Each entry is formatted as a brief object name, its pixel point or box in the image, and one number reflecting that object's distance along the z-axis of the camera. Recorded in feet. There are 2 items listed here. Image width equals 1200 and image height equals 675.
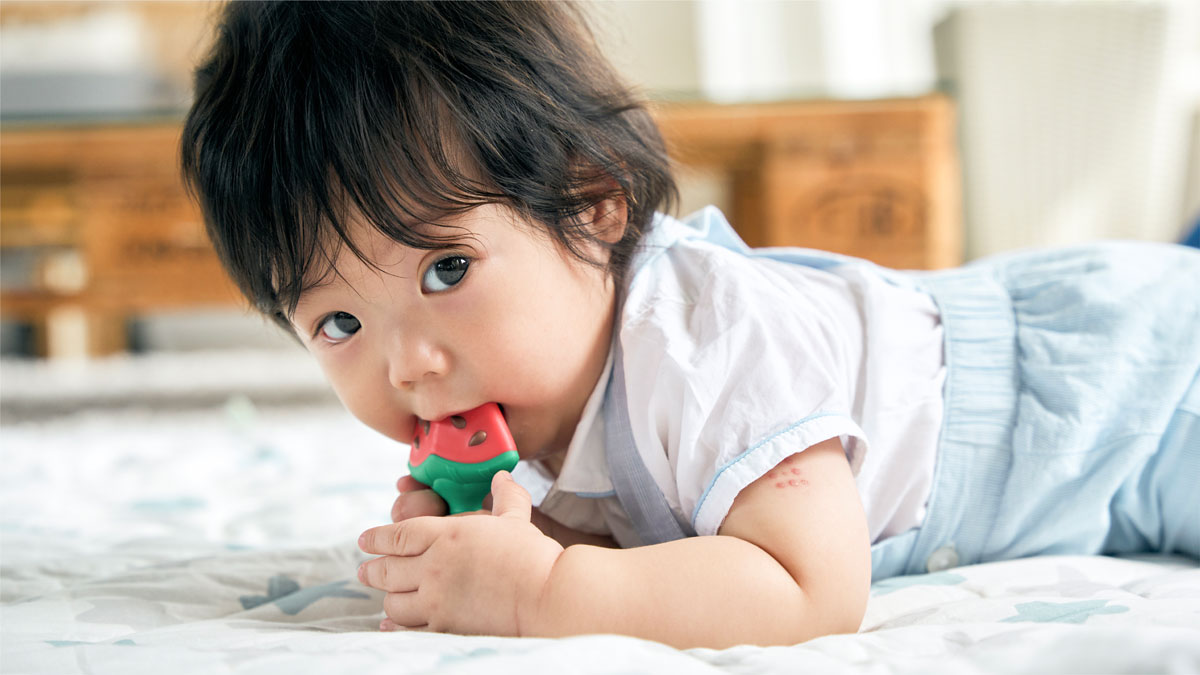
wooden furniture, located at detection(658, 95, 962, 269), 6.92
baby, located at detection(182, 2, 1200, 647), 1.61
